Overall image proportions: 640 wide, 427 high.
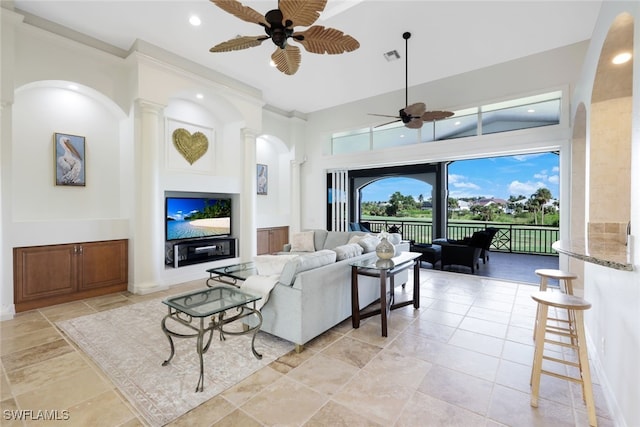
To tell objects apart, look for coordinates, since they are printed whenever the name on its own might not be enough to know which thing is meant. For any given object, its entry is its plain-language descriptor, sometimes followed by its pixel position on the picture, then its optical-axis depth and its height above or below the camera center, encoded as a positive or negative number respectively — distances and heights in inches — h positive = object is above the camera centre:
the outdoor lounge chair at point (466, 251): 223.6 -30.4
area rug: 77.6 -50.1
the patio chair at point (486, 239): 227.6 -21.5
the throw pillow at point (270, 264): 112.3 -20.6
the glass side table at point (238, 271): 131.7 -29.0
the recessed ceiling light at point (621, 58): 89.2 +49.7
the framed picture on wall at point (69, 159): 155.3 +29.2
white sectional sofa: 102.5 -32.4
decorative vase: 128.9 -16.9
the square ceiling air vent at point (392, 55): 176.6 +98.8
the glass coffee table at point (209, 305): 83.3 -30.7
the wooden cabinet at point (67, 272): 141.1 -32.5
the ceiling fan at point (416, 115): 160.1 +55.9
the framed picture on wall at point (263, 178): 276.7 +33.1
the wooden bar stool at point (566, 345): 69.0 -33.2
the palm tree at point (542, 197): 324.5 +18.2
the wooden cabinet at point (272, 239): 265.0 -25.9
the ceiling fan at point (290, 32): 85.8 +61.4
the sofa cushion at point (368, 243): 151.1 -16.6
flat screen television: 196.5 -4.0
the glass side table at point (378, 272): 115.4 -25.8
